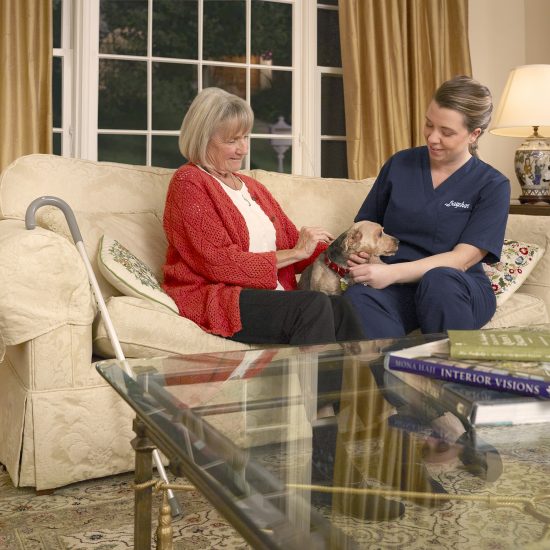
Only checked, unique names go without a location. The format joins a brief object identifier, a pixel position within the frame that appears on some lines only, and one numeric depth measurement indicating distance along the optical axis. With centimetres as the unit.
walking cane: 215
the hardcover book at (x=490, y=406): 117
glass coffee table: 83
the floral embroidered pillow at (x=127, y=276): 239
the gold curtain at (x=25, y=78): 378
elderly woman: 237
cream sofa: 213
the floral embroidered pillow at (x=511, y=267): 292
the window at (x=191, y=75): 416
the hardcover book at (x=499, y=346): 129
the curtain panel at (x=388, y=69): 451
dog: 264
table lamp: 387
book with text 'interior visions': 120
